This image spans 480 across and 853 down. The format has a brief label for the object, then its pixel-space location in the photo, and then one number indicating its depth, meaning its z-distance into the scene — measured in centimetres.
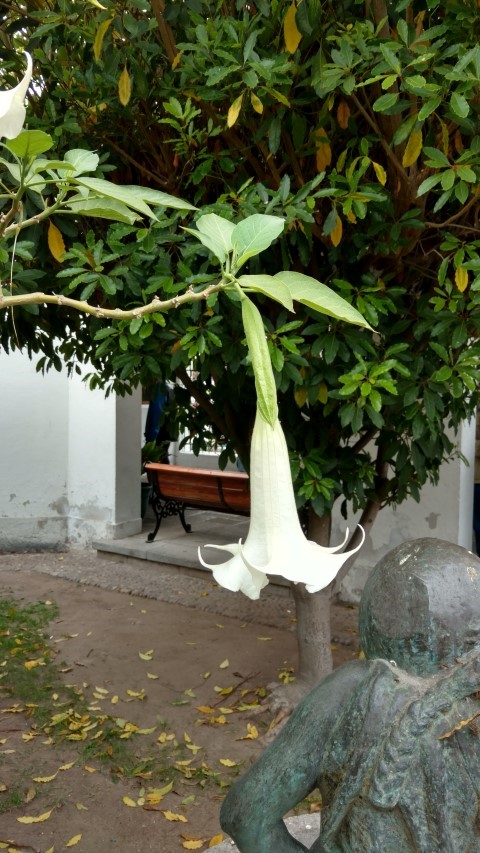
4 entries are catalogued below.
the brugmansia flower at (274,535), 81
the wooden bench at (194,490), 658
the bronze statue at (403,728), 105
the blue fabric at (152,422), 925
